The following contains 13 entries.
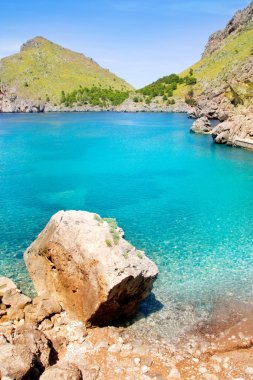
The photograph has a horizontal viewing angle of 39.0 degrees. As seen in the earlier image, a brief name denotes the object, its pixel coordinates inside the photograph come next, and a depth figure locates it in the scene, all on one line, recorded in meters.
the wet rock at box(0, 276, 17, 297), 19.08
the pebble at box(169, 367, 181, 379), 14.28
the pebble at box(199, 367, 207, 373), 14.55
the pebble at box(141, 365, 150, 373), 14.54
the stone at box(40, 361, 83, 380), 13.07
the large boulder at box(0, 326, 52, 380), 12.89
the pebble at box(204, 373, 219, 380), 14.20
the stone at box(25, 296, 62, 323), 17.50
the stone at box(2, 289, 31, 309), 18.48
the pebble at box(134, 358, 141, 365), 14.93
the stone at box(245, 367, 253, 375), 14.38
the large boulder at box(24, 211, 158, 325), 16.66
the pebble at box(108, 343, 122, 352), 15.69
